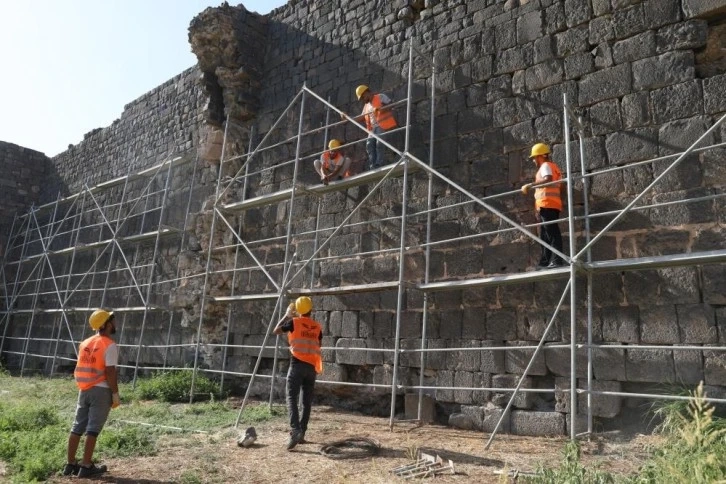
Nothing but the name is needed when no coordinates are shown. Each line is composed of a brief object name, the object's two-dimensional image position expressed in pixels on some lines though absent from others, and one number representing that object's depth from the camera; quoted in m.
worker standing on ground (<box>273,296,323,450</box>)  4.93
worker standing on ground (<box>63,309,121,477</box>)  4.25
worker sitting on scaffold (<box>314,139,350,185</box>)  7.25
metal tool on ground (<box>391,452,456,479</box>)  3.94
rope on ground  4.51
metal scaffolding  5.24
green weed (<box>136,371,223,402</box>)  7.45
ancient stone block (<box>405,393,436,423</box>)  5.95
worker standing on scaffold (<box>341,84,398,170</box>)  6.91
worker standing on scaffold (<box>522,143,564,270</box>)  5.16
